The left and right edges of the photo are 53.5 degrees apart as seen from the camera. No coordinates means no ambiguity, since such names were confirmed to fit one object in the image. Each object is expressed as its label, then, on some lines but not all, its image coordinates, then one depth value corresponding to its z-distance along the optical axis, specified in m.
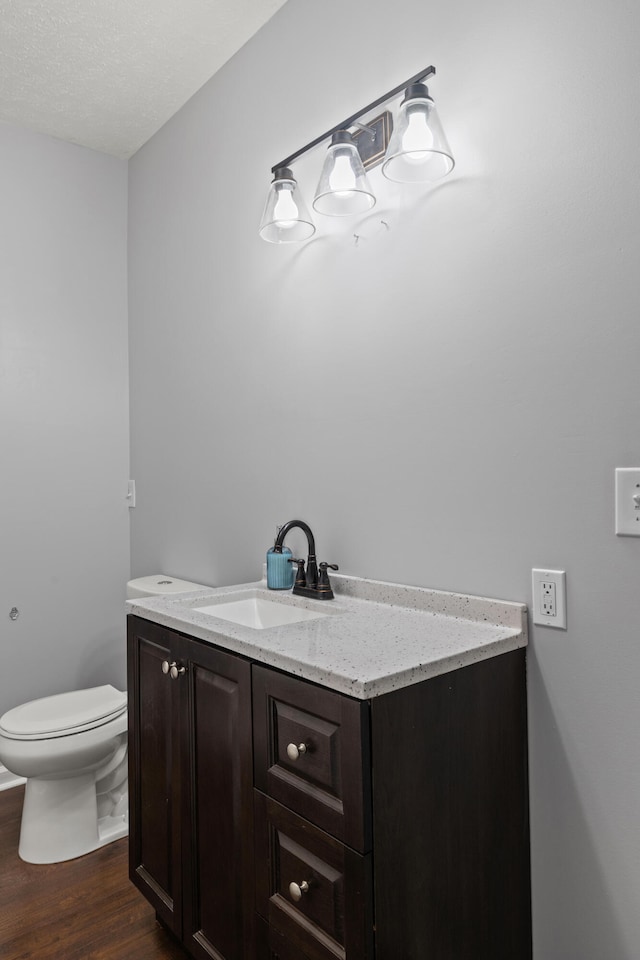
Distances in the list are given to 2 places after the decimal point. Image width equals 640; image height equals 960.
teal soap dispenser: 1.88
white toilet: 2.07
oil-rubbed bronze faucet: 1.74
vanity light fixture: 1.43
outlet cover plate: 1.30
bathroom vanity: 1.04
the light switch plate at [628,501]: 1.19
